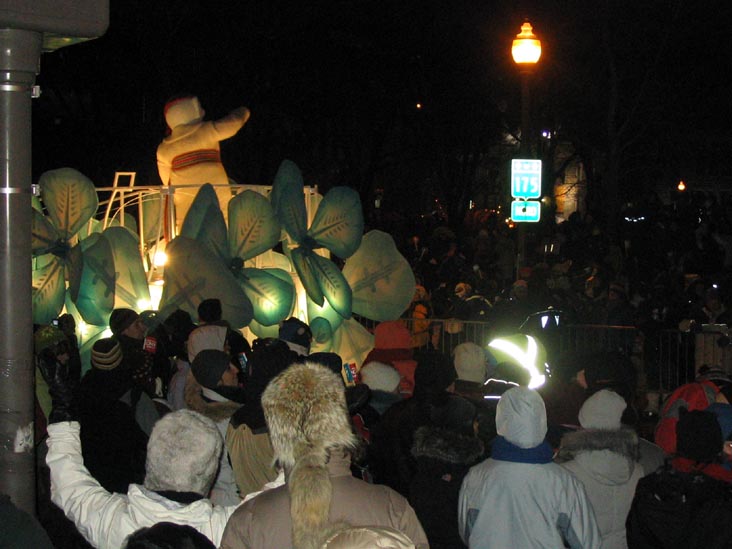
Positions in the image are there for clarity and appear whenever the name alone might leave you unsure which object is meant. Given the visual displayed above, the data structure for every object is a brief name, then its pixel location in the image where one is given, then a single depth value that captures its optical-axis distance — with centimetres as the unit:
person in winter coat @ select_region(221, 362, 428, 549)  339
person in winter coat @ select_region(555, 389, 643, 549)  493
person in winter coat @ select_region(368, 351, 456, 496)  577
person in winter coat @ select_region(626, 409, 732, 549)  394
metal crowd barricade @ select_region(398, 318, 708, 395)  1206
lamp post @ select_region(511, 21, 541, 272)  1543
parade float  948
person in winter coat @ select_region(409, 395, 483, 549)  496
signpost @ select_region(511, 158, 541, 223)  1636
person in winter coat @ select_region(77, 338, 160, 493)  514
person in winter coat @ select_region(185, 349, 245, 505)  542
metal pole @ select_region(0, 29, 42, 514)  417
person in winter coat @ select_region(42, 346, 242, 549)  359
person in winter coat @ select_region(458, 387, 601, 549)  440
